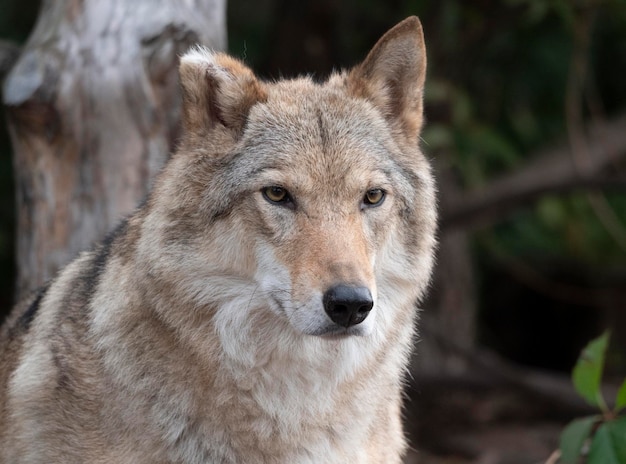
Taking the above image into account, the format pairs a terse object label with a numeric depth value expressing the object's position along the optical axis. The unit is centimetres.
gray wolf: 830
